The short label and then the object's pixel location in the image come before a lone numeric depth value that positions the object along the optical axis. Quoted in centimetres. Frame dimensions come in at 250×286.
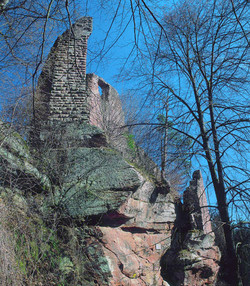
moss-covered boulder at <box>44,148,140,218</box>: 608
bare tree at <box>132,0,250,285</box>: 566
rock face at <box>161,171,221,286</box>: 716
